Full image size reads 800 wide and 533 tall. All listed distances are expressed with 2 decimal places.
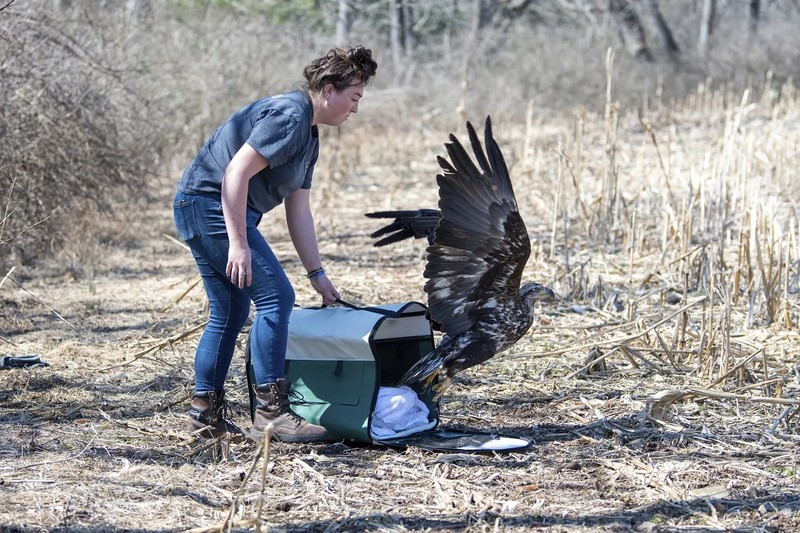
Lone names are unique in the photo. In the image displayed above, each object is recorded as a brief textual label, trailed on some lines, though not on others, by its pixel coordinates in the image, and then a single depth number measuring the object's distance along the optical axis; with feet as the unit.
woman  27.07
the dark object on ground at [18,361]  37.42
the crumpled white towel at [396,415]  30.32
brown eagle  30.30
